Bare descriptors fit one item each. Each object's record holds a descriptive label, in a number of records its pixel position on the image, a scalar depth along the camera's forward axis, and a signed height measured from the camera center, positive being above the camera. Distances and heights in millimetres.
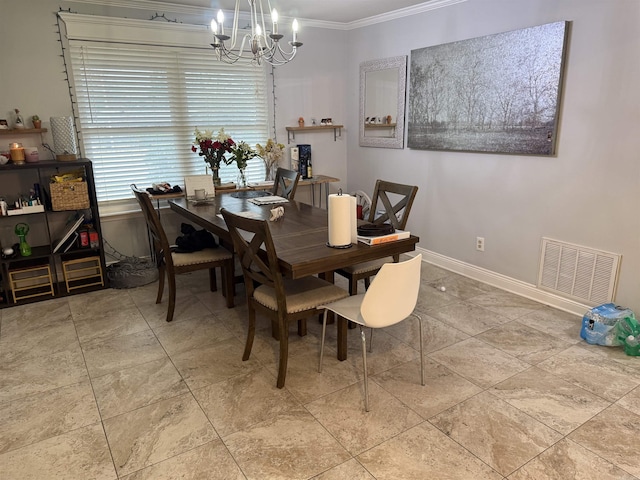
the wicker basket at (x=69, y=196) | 3506 -461
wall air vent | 3006 -978
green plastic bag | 2650 -1202
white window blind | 3902 +263
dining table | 2236 -596
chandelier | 2490 +551
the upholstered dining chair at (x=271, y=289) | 2221 -855
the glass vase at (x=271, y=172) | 4762 -405
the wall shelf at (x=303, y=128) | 4867 +54
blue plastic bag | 2732 -1173
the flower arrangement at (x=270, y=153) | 4461 -195
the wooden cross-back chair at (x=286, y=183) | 3830 -432
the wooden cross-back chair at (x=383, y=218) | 2898 -579
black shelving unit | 3541 -898
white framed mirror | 4414 +309
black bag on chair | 3371 -796
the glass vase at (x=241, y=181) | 4273 -464
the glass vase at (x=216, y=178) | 4173 -400
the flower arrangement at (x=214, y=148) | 3992 -118
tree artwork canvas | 3141 +299
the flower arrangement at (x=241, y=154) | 4059 -182
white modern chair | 2006 -749
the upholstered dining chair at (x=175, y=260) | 3107 -889
